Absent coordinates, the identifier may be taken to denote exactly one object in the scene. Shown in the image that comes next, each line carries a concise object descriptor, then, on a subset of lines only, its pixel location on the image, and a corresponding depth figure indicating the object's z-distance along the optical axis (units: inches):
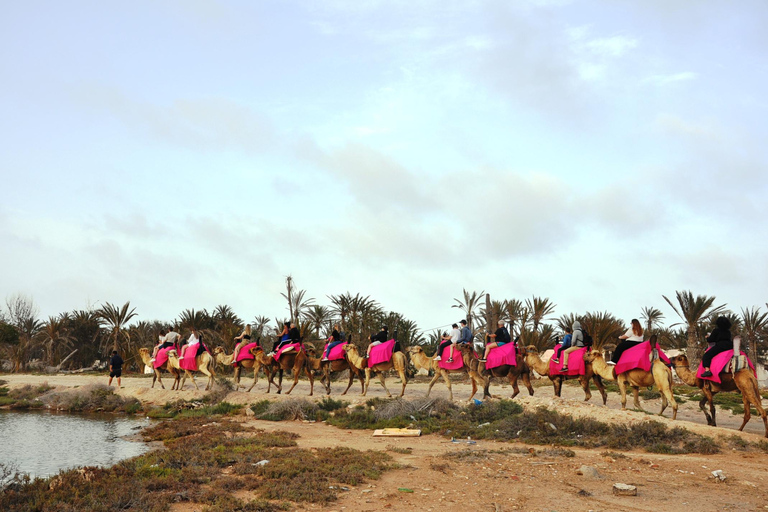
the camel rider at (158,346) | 986.1
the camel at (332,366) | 810.8
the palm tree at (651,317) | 1843.0
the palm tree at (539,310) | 1371.2
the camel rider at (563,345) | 653.3
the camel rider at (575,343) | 642.8
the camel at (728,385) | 485.7
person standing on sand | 1005.8
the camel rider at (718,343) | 514.3
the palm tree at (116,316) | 1651.1
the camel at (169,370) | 957.8
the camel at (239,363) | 892.6
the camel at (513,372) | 666.8
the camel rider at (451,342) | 691.4
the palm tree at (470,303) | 1418.6
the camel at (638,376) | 547.2
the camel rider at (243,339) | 903.1
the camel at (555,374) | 653.9
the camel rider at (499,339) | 669.9
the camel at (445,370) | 676.7
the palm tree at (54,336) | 1736.0
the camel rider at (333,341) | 808.3
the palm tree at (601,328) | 1195.3
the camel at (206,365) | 879.7
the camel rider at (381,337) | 764.0
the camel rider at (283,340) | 833.5
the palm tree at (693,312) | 1176.8
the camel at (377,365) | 725.9
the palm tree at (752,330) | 1307.8
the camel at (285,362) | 826.8
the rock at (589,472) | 371.6
